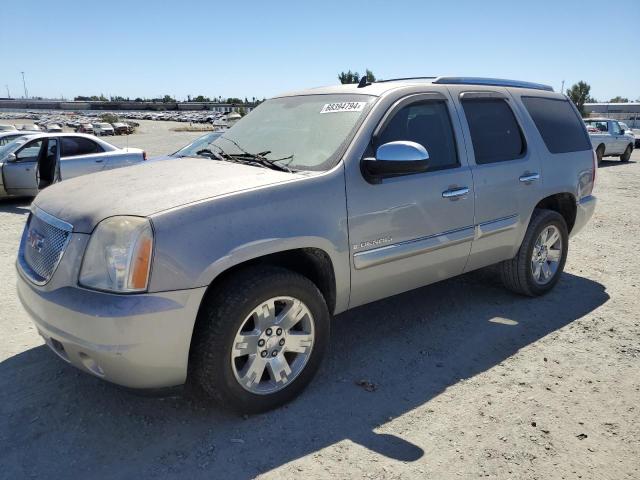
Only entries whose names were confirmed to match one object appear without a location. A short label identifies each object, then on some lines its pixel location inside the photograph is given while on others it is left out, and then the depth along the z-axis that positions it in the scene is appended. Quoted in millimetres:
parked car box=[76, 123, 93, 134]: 52219
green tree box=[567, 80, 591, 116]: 73700
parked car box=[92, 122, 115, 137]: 52659
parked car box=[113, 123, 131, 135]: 55650
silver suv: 2617
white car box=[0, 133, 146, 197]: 9938
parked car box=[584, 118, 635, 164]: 19172
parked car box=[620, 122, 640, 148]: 20031
